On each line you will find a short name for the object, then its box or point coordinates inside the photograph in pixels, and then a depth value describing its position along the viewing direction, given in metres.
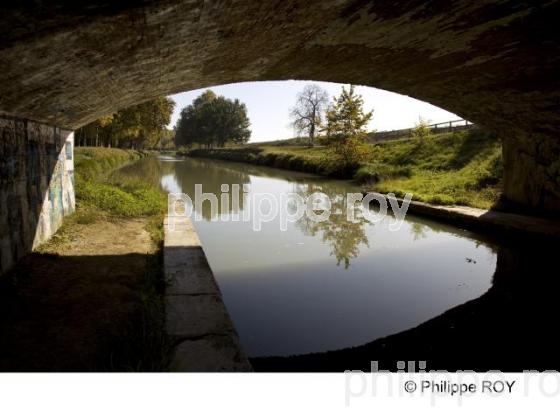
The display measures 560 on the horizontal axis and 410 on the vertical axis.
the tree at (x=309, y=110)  58.16
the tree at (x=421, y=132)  27.30
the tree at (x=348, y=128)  24.72
